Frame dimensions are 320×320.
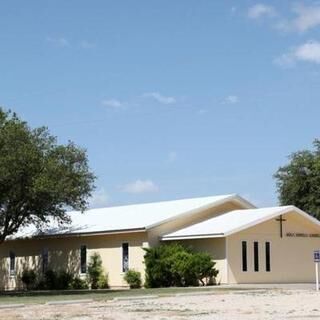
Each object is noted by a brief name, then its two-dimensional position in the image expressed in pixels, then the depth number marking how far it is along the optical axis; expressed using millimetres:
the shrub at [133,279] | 41219
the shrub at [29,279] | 48062
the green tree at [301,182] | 59094
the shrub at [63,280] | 45081
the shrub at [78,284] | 44281
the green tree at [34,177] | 34469
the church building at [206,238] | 40469
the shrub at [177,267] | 39000
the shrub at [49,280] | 46094
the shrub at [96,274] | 43438
